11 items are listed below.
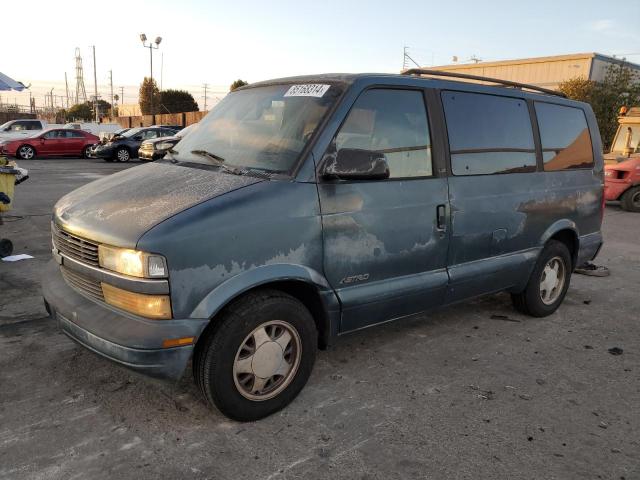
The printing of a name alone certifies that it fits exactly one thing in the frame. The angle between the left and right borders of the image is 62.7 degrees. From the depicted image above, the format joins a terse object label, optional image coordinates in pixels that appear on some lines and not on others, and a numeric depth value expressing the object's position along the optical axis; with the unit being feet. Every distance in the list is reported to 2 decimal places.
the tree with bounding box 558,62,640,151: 82.74
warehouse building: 94.54
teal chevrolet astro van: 8.56
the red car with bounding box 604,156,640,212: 39.60
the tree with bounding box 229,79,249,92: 163.94
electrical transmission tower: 347.15
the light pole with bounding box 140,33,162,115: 122.52
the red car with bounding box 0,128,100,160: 72.23
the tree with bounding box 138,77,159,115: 190.19
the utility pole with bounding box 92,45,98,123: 210.30
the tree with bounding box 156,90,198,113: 184.65
